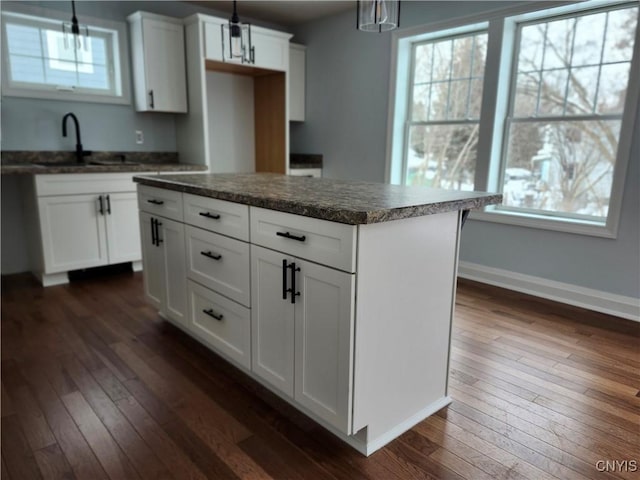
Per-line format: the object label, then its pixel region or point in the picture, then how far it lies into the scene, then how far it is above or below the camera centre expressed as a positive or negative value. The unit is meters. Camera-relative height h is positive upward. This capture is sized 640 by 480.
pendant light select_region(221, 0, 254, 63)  3.94 +0.93
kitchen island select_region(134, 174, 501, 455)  1.50 -0.54
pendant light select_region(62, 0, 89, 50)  3.09 +0.93
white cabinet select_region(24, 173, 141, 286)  3.39 -0.61
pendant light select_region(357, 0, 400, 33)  2.19 +0.69
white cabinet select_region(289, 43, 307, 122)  4.91 +0.78
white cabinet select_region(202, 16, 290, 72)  3.94 +0.99
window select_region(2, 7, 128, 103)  3.58 +0.72
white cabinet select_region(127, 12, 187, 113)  3.89 +0.76
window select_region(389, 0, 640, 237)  3.04 +0.36
